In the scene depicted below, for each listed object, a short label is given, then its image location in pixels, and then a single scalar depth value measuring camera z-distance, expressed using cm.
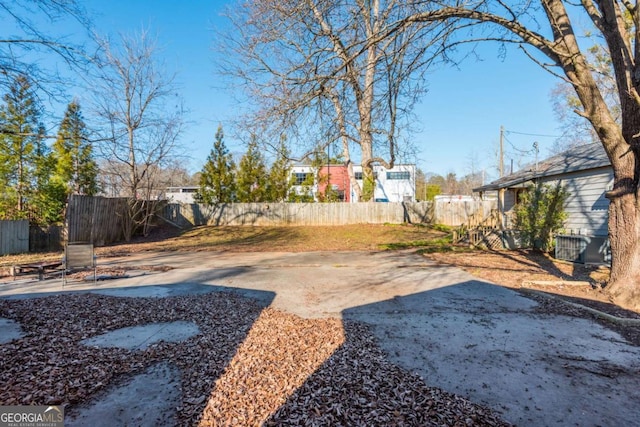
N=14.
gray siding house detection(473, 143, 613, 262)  856
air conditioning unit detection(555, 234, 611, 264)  834
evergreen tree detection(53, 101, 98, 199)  1647
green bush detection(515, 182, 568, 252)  1021
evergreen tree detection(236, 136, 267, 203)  2241
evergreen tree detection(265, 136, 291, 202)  2297
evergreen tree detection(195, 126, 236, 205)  2223
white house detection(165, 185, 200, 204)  3621
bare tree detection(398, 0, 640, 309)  463
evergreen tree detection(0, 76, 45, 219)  1195
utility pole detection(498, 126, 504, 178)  2483
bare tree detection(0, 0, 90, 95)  476
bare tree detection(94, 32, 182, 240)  1427
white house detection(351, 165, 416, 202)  3419
